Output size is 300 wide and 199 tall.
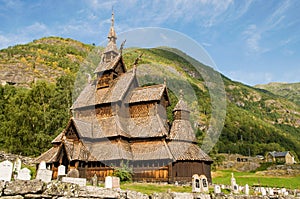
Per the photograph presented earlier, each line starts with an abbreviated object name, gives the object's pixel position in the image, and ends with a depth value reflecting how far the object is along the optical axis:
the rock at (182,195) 18.95
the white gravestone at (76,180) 16.11
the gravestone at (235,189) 28.75
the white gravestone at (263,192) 28.53
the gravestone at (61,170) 20.49
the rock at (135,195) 15.44
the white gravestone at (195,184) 26.30
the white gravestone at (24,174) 14.59
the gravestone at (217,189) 24.83
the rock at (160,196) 17.62
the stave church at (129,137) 31.39
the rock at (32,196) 11.61
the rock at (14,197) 11.04
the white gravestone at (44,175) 14.48
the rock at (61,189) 12.41
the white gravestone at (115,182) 17.52
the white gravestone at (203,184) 26.77
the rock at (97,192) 13.37
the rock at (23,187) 11.30
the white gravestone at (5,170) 12.95
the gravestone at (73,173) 24.08
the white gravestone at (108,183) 16.97
